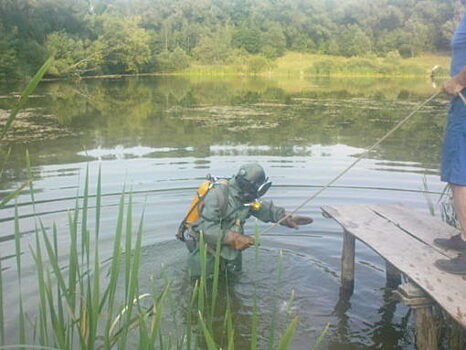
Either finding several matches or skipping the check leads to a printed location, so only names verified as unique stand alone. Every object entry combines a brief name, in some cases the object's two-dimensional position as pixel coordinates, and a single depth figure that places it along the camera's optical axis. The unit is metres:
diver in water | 4.38
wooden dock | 3.02
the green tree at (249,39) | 73.62
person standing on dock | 3.31
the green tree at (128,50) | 52.84
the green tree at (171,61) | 59.56
